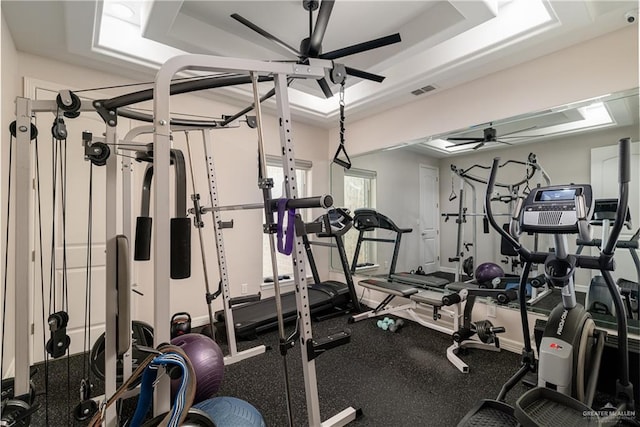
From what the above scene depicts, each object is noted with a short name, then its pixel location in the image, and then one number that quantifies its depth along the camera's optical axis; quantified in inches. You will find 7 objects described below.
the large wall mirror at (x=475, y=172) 99.7
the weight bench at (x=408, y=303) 116.4
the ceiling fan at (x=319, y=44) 60.6
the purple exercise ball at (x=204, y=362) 71.3
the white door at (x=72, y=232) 98.3
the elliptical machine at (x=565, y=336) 60.9
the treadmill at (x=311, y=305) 119.0
